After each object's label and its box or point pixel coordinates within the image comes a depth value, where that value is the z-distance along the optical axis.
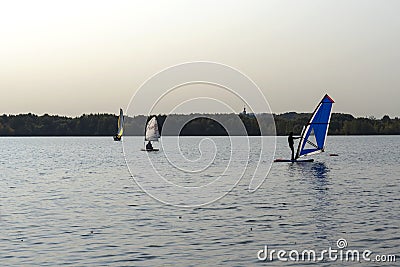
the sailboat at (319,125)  60.19
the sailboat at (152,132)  85.81
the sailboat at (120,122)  114.41
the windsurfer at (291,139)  60.15
